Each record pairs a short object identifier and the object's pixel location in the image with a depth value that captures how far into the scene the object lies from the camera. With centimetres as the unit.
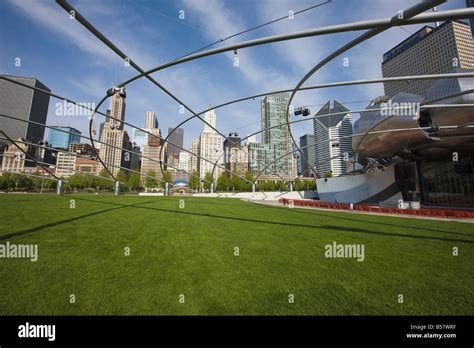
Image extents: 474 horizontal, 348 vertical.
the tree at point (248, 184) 10442
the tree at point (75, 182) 9575
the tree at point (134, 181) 10381
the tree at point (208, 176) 10781
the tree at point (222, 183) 10974
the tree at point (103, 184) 10004
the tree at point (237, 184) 10719
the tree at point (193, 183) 11816
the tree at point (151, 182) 10881
